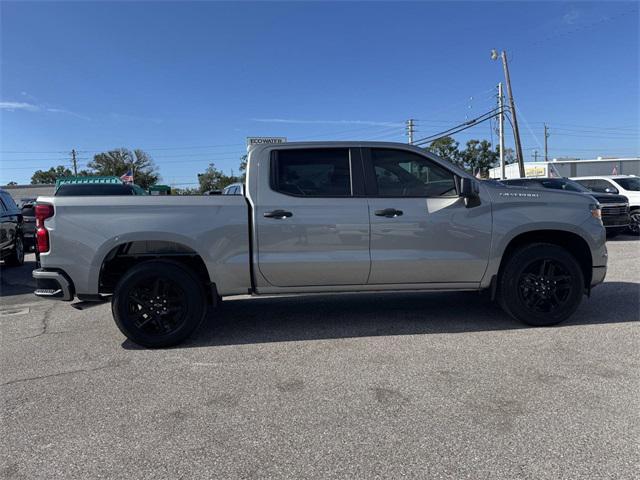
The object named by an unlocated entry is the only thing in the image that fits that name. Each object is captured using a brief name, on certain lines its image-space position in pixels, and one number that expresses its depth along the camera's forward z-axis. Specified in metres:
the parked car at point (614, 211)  12.27
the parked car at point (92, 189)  11.74
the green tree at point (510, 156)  74.81
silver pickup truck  4.53
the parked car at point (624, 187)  13.73
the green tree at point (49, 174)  90.06
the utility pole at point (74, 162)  82.94
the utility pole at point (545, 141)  83.97
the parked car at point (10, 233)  9.96
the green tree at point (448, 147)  44.54
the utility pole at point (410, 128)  51.31
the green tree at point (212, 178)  75.31
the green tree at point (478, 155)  55.72
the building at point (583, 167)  53.47
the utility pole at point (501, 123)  32.98
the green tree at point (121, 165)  77.31
